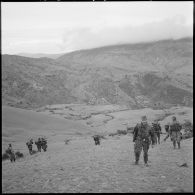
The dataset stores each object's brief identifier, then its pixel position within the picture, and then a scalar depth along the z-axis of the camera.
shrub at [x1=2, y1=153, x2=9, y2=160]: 29.89
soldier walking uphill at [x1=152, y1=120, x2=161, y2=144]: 24.83
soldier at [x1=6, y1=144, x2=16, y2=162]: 23.70
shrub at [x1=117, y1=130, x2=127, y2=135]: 48.57
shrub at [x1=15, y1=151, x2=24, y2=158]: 28.33
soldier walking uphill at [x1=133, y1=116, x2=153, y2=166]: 13.87
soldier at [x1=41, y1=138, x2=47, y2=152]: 28.15
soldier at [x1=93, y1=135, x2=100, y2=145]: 28.08
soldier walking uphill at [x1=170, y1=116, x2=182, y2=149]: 19.33
